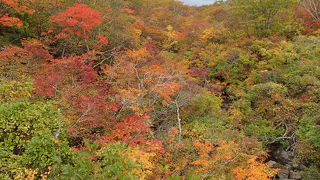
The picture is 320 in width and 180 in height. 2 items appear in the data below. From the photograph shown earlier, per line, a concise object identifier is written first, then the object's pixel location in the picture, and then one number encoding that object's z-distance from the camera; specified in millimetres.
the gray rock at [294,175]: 12223
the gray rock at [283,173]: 12659
